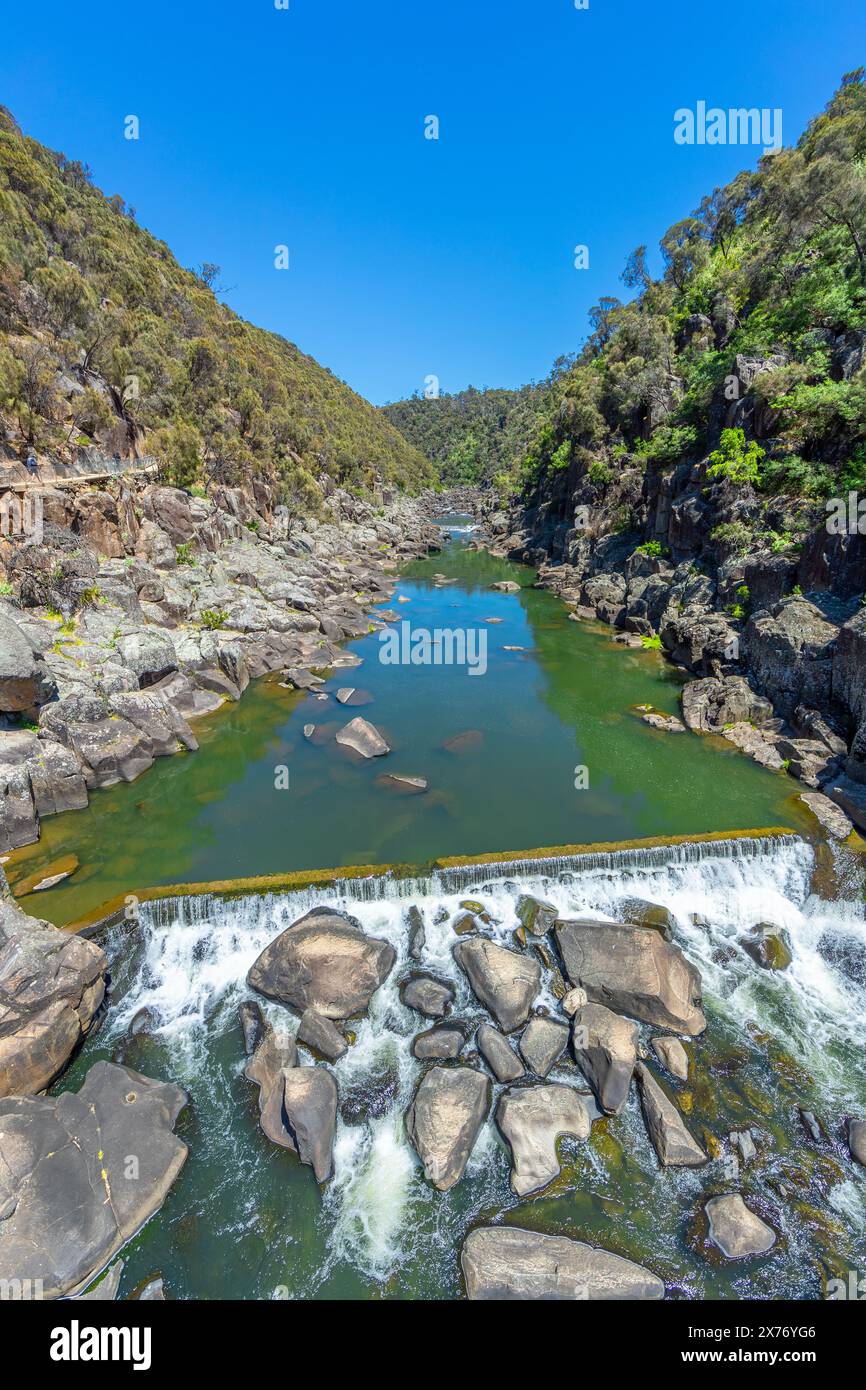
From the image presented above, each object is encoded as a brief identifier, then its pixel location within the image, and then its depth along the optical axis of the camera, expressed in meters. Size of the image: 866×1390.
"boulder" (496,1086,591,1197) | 7.64
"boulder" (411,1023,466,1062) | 9.15
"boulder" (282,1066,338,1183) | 7.75
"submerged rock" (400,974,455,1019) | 9.81
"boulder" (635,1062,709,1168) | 7.75
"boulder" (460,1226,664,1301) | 6.40
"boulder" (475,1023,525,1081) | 8.82
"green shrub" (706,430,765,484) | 25.59
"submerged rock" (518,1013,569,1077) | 8.97
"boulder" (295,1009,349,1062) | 9.12
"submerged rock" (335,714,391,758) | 18.08
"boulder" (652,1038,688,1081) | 8.91
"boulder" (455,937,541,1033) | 9.63
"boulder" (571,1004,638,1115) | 8.48
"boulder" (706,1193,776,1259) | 6.84
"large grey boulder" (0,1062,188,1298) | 6.45
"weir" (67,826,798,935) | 11.56
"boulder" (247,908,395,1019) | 9.88
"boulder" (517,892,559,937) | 11.32
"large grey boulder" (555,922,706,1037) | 9.68
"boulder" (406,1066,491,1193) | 7.70
